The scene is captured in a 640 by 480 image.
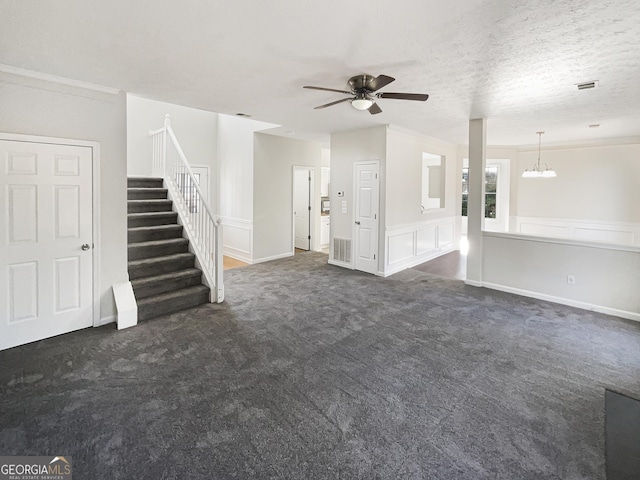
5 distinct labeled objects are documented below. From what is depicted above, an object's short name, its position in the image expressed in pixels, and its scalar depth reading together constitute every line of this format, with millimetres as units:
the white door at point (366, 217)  5980
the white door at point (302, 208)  8219
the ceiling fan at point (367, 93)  2998
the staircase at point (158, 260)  4078
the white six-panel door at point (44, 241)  3113
